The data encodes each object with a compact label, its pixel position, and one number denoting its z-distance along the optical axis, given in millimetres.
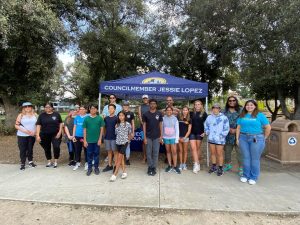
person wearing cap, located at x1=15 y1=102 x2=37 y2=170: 5009
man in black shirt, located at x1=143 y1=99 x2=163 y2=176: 4618
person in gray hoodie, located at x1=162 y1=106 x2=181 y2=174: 4721
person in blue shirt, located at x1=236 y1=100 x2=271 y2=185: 4193
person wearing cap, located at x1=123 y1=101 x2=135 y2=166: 5124
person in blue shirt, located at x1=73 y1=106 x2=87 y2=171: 4929
